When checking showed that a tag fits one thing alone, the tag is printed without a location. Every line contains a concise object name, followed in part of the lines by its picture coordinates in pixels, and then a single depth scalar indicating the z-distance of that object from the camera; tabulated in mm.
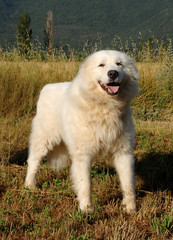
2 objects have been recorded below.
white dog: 5371
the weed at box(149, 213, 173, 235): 4543
